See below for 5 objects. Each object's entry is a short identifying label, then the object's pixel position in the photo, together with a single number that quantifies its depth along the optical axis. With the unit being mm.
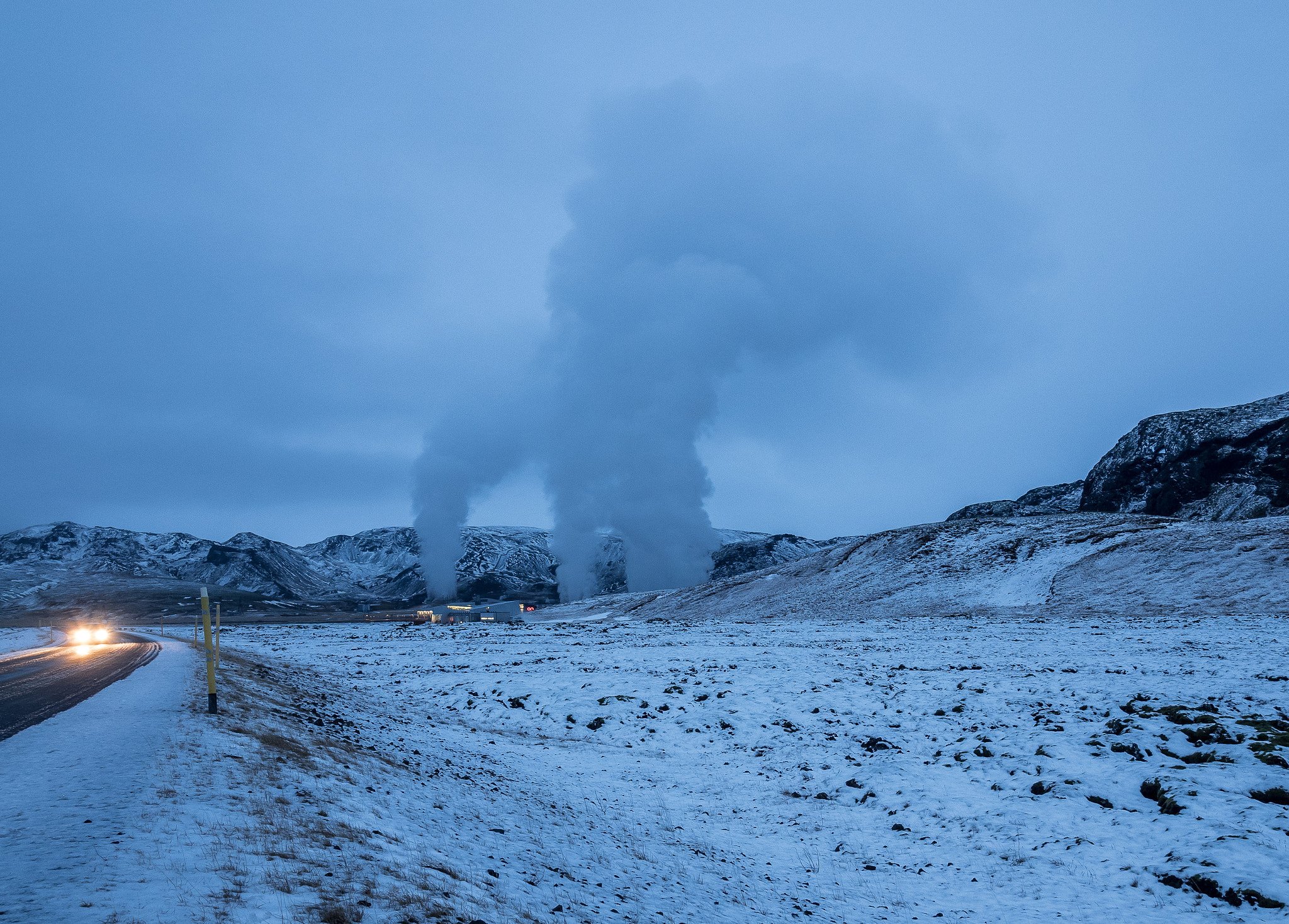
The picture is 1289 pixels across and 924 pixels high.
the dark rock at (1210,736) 12188
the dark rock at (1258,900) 7828
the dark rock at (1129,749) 12391
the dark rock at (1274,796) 9750
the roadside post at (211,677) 12547
